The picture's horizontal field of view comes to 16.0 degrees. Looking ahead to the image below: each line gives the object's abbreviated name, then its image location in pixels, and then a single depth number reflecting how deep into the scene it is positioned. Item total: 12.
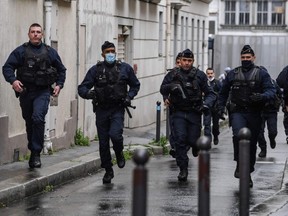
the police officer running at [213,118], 22.19
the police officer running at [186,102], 13.77
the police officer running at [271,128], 19.09
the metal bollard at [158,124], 20.83
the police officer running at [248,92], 13.02
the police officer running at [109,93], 13.08
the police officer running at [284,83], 18.42
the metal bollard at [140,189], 6.19
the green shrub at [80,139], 18.51
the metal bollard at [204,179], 7.36
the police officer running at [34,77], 13.00
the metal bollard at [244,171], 8.62
